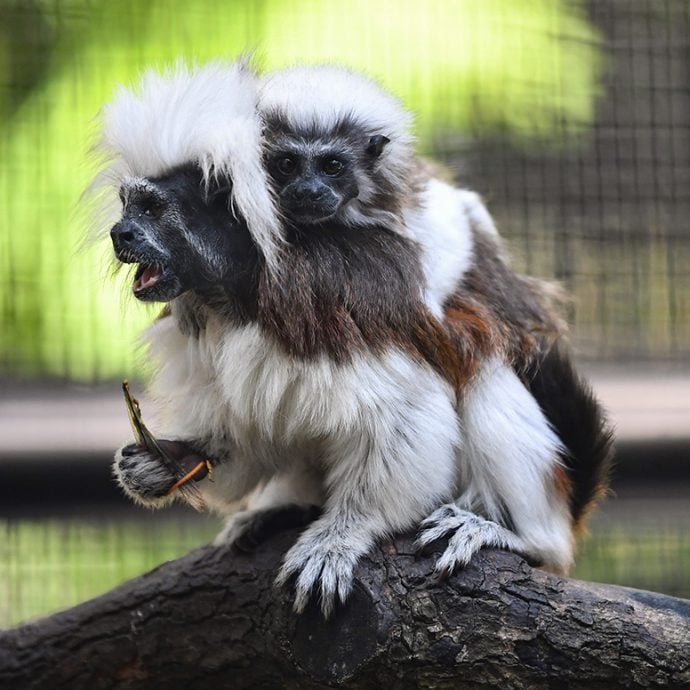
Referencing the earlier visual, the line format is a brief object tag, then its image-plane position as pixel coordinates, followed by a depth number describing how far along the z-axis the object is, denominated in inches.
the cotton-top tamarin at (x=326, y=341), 185.9
